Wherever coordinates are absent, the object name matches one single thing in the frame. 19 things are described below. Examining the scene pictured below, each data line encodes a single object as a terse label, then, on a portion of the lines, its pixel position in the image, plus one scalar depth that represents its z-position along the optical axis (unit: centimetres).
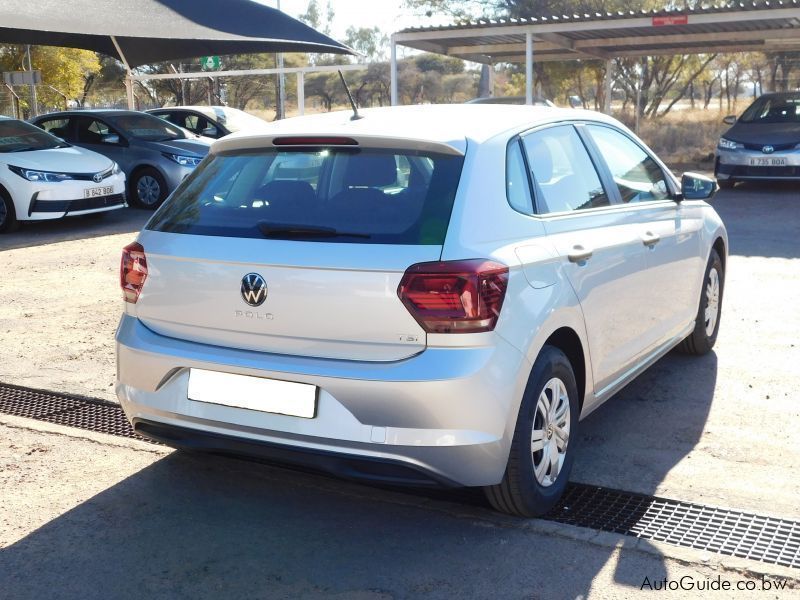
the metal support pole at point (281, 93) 3344
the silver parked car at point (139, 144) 1487
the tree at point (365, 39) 7824
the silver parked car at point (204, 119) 1777
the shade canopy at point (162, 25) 1453
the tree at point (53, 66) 3641
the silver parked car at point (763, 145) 1556
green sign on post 2619
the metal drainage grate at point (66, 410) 521
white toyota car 1244
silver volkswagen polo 347
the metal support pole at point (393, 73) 2028
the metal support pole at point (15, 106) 2722
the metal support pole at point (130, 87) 2203
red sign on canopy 1794
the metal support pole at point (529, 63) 1981
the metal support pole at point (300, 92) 2070
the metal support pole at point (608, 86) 2461
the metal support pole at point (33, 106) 2349
